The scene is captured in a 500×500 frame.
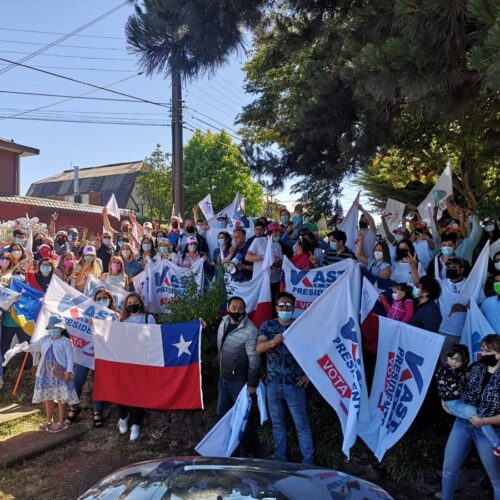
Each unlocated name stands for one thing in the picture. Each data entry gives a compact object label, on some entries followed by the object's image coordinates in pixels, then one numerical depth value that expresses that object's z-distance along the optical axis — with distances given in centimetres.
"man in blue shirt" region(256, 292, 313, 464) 558
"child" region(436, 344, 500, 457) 456
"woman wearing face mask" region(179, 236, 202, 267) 978
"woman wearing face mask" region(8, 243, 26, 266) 923
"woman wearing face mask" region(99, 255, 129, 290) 894
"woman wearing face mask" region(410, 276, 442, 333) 562
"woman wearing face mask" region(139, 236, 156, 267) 1010
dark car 320
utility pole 1578
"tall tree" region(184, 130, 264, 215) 3544
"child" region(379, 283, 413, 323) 595
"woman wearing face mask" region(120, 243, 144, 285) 991
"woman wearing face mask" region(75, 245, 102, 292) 902
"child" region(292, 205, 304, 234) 1038
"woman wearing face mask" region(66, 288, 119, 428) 734
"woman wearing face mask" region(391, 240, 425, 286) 738
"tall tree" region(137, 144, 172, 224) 3419
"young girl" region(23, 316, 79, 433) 700
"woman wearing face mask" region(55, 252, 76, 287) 916
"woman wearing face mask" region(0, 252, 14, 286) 871
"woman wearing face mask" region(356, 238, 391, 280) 751
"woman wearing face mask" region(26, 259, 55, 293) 888
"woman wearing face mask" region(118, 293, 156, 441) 702
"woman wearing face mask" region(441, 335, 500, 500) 443
